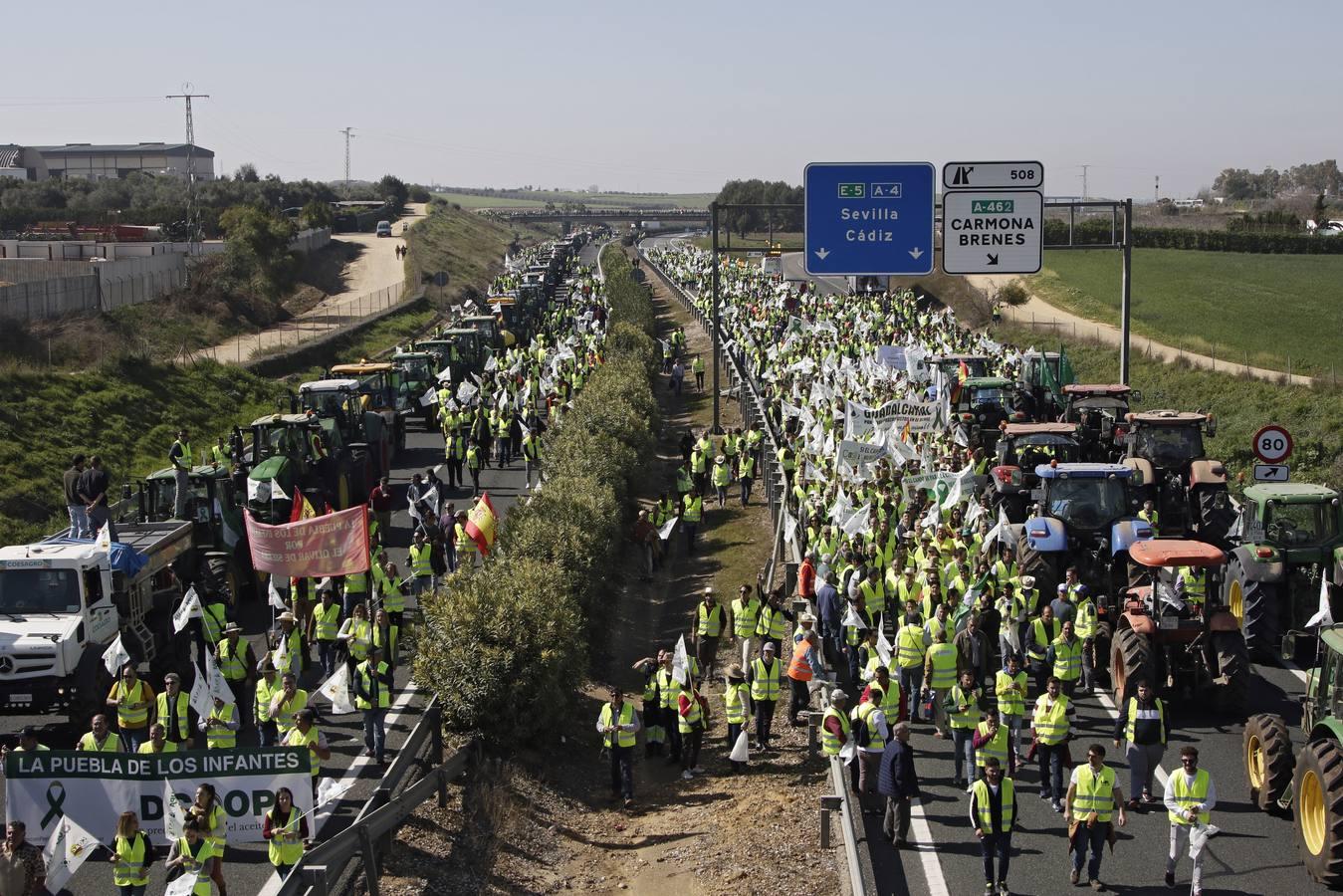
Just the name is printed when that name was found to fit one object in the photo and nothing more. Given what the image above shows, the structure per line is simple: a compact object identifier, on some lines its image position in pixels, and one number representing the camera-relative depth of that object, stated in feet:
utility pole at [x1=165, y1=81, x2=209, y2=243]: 276.84
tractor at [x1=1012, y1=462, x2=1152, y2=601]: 61.82
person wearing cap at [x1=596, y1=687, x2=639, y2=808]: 50.70
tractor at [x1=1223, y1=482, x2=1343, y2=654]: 59.16
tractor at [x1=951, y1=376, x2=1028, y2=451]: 102.63
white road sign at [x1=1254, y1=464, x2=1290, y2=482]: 73.05
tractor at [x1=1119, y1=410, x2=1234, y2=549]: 71.05
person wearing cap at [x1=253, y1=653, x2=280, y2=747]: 48.01
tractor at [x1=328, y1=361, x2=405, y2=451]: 120.06
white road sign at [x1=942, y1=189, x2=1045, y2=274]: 89.61
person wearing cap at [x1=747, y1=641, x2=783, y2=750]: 52.49
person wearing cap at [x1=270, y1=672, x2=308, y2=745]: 46.50
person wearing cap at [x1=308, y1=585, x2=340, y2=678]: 59.16
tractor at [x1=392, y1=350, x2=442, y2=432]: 138.41
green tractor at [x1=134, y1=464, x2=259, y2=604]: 71.31
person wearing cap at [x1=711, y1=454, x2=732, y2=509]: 101.60
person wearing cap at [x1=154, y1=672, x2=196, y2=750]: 44.80
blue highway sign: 92.43
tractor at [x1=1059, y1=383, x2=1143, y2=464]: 90.84
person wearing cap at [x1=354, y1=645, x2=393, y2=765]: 50.19
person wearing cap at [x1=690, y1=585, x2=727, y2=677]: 62.18
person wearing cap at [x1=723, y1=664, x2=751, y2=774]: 53.11
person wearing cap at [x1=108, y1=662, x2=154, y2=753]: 47.29
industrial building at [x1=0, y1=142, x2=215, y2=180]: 529.86
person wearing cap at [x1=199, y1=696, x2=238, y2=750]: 45.73
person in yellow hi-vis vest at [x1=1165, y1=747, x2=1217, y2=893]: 38.17
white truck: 52.49
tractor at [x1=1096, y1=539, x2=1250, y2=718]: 50.98
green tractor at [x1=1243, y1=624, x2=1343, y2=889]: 36.86
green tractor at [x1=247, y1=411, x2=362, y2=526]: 76.48
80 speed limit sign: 73.56
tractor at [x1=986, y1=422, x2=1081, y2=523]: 78.72
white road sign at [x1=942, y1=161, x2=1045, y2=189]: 89.04
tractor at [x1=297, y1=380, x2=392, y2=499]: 98.17
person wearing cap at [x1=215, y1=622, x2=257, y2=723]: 52.21
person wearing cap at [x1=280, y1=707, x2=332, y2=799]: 42.16
